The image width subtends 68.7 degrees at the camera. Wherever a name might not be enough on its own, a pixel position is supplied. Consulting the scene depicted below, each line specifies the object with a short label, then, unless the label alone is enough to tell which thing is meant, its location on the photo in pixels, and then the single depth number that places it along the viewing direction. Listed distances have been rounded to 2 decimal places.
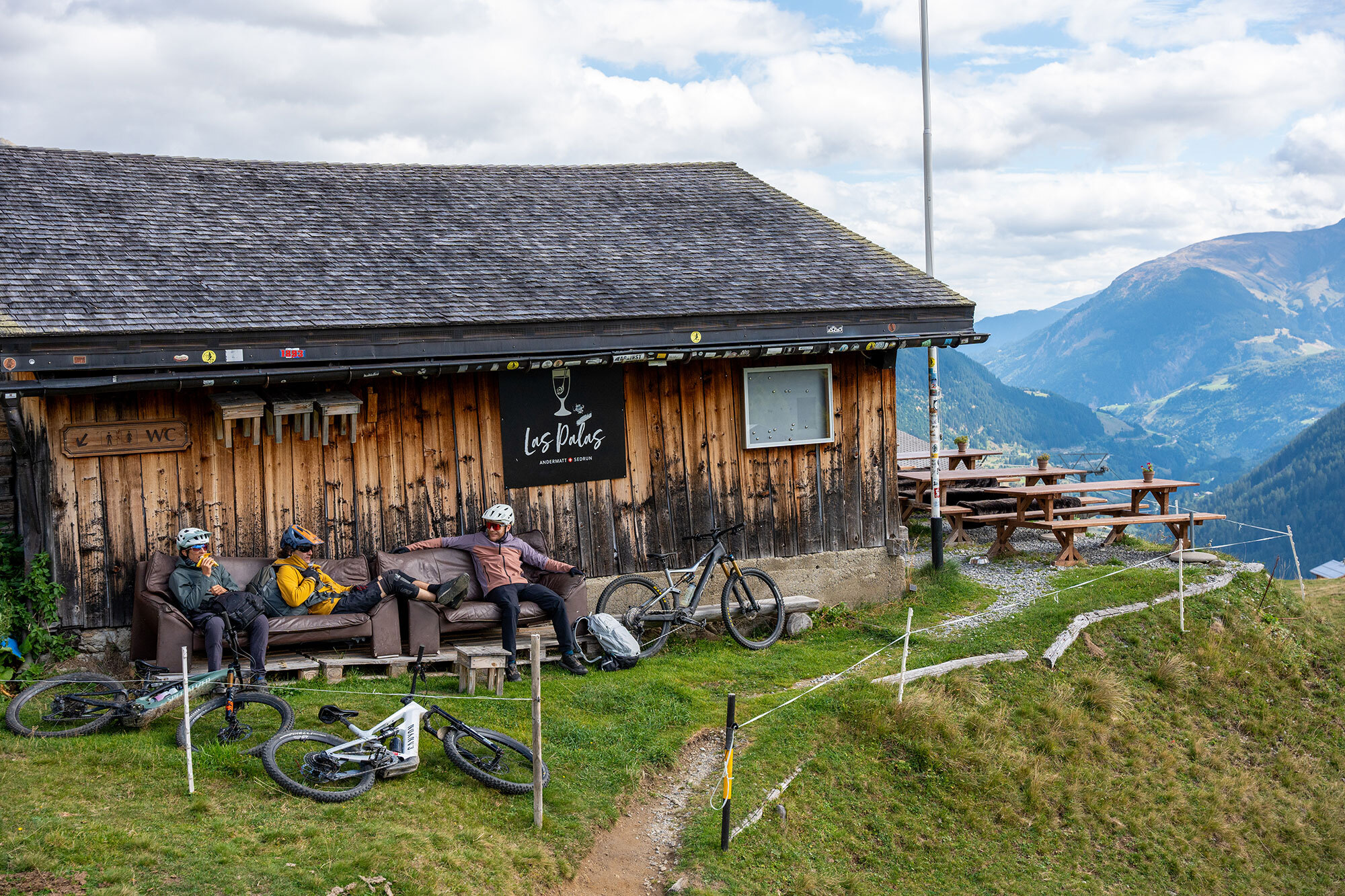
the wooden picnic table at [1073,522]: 14.62
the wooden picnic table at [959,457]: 18.02
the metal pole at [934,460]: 13.33
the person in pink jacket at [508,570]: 9.13
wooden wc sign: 8.45
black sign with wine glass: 10.29
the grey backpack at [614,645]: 9.52
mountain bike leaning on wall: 10.26
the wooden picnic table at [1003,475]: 16.55
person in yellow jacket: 8.61
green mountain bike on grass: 6.80
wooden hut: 8.54
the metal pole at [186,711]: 5.92
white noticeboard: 11.38
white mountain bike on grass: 6.23
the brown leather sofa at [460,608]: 8.94
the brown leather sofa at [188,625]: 7.99
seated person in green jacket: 8.03
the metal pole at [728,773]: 6.37
